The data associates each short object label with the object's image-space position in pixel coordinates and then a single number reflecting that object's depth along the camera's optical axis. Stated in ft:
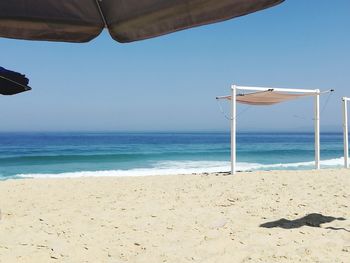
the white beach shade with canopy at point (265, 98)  28.19
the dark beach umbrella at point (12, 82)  13.38
